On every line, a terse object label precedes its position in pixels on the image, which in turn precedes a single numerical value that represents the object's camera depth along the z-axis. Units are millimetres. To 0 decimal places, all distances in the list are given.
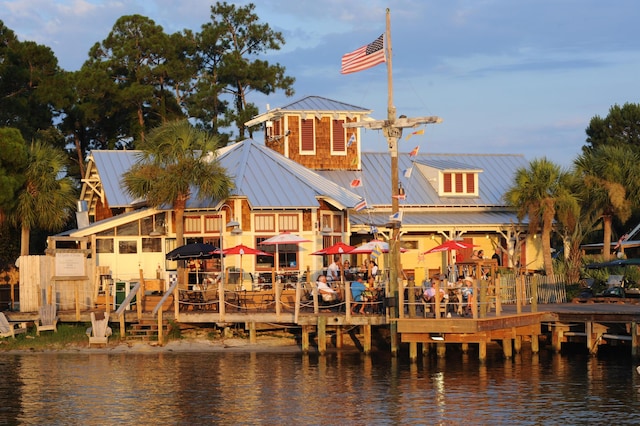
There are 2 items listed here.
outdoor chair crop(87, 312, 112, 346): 39094
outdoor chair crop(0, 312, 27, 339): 40219
